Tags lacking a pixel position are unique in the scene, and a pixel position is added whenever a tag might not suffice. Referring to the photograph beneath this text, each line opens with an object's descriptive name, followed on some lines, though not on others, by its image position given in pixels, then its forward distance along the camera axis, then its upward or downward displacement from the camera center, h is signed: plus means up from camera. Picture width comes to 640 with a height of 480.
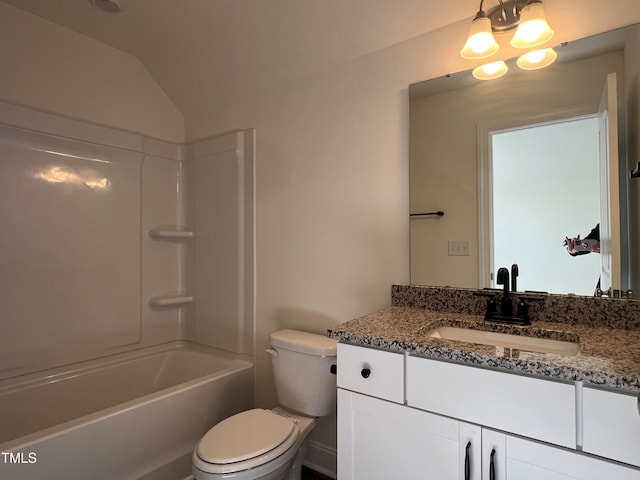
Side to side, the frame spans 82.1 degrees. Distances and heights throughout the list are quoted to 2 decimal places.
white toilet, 1.38 -0.78
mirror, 1.31 +0.32
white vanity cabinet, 0.91 -0.51
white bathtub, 1.49 -0.84
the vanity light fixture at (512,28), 1.35 +0.83
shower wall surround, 2.02 +0.04
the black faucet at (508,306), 1.38 -0.23
